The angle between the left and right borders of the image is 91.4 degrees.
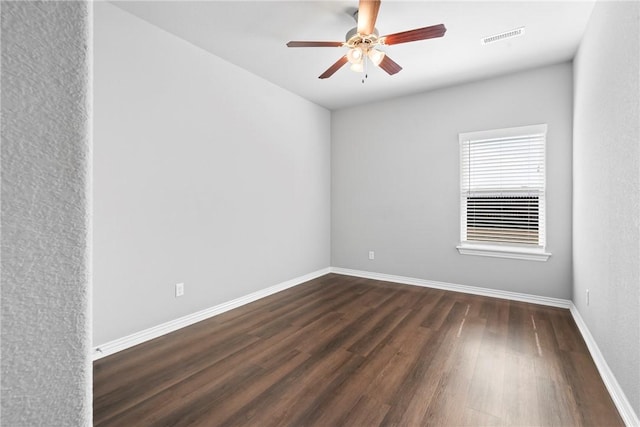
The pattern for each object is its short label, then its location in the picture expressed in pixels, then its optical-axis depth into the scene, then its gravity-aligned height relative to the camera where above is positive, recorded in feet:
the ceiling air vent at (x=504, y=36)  9.66 +5.64
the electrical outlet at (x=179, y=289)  10.01 -2.52
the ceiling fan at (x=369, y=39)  7.41 +4.58
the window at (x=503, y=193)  12.39 +0.88
